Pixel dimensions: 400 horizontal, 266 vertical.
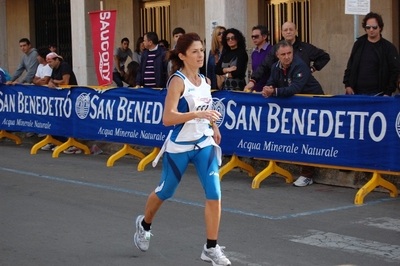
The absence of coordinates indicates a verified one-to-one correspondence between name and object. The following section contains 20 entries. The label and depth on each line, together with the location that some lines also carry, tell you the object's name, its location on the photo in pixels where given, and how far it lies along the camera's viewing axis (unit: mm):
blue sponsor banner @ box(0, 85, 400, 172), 9438
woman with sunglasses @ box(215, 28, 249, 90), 11984
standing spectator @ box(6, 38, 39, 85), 16844
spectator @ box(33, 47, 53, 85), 15656
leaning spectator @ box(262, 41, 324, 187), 10305
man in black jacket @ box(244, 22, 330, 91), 11180
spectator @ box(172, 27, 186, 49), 13555
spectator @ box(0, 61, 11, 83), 15969
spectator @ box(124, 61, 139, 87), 15461
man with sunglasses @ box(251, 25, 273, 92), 11866
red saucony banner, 14023
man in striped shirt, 13336
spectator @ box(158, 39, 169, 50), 17977
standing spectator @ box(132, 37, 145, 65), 19016
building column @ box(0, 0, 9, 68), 21969
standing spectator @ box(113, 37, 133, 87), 19692
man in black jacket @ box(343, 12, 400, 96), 10422
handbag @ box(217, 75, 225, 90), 12281
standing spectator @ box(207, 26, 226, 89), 12570
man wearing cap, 14742
